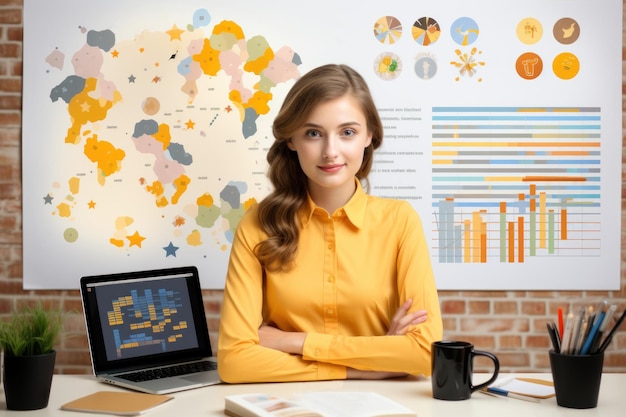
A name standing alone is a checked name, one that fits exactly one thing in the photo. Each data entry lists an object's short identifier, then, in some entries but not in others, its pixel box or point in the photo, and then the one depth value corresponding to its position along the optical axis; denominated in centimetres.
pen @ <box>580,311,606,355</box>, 149
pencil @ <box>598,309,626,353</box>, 147
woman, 192
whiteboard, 314
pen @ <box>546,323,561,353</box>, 154
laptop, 192
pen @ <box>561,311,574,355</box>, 151
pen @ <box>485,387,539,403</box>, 157
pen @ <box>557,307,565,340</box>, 156
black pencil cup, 150
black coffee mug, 156
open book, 139
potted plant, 151
